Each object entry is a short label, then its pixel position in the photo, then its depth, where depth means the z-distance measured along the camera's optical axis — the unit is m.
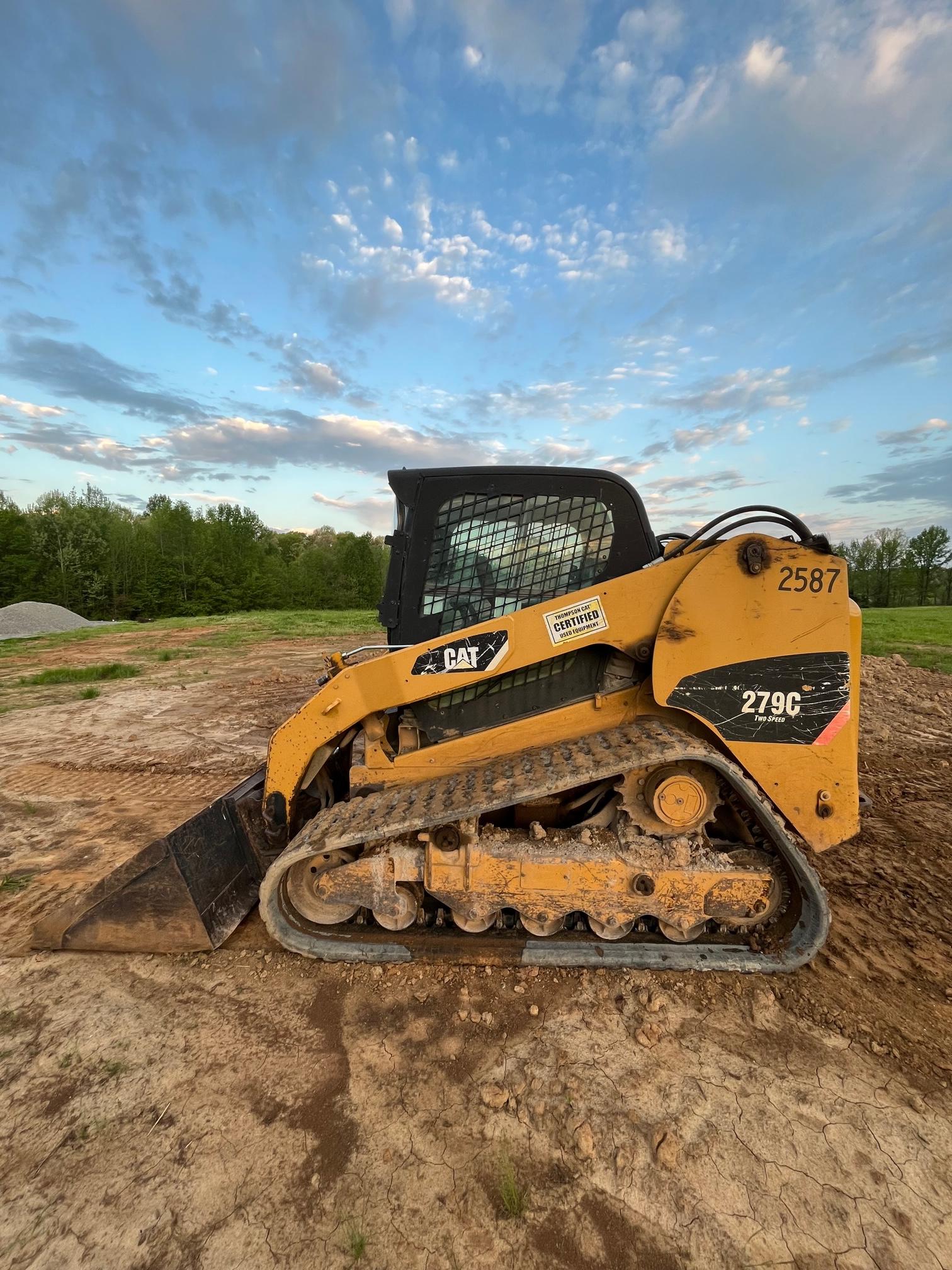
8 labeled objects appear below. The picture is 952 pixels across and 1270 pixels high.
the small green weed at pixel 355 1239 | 1.58
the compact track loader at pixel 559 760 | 2.59
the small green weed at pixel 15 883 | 3.59
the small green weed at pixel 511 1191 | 1.68
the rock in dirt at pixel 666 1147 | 1.81
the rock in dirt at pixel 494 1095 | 2.02
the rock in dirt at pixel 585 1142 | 1.85
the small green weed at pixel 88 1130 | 1.95
